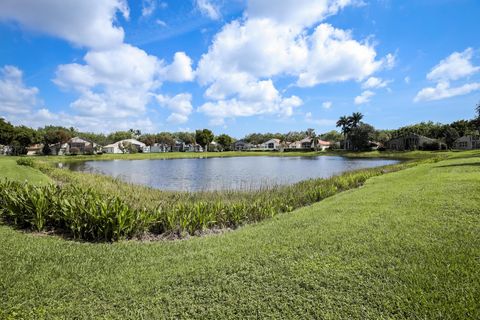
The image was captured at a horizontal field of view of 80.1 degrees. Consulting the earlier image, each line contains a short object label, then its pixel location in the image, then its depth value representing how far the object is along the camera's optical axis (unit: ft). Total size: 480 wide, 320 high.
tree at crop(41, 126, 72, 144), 274.77
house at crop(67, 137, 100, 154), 283.59
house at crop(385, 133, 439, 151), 221.66
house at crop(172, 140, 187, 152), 384.31
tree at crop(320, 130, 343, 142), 411.34
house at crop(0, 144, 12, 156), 291.89
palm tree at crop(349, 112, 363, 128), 280.92
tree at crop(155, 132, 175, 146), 362.53
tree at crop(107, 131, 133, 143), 400.63
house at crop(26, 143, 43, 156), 300.65
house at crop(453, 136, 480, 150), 216.25
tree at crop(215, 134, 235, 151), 369.91
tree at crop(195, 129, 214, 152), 331.57
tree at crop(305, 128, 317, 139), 418.78
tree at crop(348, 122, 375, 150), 242.99
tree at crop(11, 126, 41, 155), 240.32
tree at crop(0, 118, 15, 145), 223.71
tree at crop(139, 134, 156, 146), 362.47
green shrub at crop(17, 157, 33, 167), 91.07
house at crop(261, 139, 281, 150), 395.53
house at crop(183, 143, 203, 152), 384.68
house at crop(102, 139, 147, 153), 320.58
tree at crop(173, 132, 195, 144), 390.24
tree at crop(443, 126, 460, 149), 235.20
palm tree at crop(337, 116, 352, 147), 287.48
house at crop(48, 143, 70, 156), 287.69
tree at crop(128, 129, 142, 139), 500.57
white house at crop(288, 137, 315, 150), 338.13
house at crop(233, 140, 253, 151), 421.18
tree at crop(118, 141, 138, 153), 320.70
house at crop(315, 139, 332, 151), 325.87
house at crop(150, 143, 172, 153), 366.63
